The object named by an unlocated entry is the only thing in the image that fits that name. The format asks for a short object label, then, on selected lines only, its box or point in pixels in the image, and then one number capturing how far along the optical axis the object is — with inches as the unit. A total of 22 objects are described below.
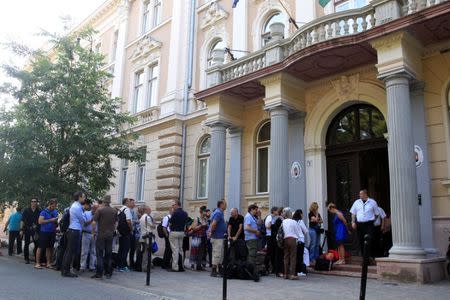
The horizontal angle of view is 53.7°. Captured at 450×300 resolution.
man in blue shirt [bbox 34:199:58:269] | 445.1
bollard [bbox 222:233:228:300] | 271.7
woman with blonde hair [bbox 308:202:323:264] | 450.0
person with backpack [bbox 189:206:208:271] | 462.3
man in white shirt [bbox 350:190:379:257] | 408.5
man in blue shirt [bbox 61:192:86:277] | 389.1
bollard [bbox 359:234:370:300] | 226.8
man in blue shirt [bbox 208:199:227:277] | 418.9
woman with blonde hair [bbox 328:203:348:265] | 438.6
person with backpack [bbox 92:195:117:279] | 386.0
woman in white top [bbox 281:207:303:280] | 384.5
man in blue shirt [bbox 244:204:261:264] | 405.4
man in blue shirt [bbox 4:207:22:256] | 582.9
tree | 548.1
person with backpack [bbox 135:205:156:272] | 439.8
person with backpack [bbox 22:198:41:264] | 499.8
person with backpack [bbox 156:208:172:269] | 456.4
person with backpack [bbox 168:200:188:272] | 445.4
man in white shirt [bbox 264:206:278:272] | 418.6
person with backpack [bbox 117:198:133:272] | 433.1
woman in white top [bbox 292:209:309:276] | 401.0
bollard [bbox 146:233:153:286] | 338.6
